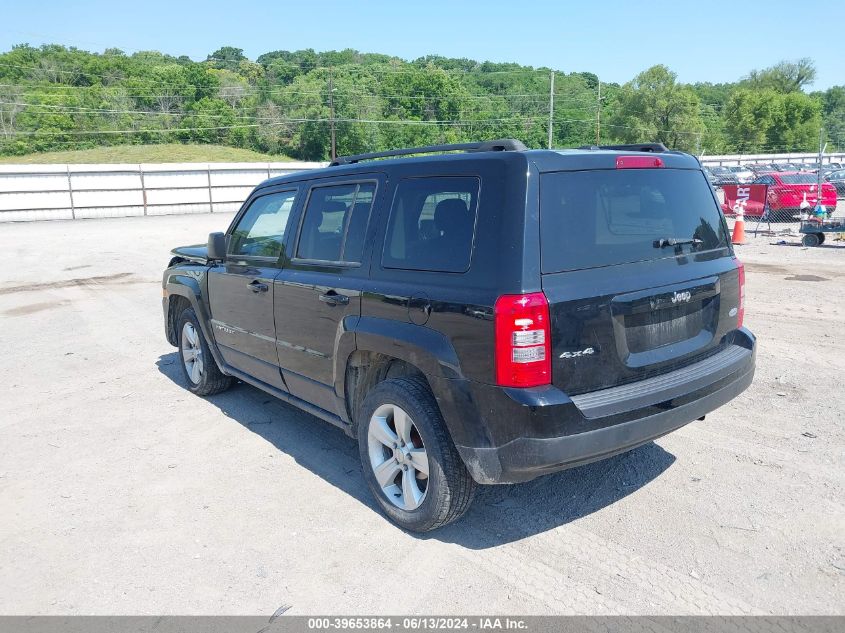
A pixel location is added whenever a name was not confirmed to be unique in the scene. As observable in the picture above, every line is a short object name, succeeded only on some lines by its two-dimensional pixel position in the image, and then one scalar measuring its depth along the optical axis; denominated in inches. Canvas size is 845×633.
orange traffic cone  597.6
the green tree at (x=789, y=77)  4207.7
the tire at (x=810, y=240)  567.5
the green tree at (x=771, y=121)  3405.5
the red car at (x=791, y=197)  746.2
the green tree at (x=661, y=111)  3211.1
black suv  116.6
